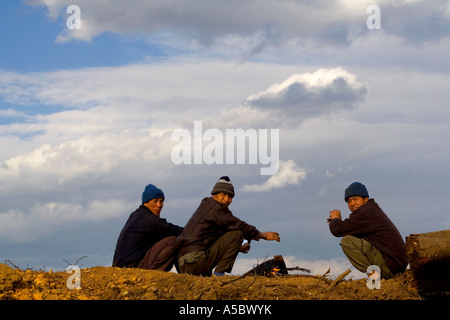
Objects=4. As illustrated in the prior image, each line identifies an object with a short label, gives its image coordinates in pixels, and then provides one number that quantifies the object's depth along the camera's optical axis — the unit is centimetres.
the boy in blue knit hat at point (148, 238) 1089
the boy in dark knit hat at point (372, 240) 1042
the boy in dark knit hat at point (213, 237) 1055
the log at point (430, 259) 957
